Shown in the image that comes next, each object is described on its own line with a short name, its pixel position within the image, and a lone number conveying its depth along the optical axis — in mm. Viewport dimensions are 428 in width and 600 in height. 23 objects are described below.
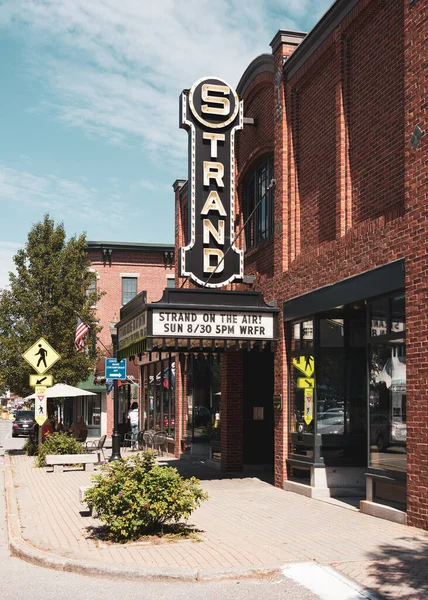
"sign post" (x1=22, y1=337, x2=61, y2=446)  20562
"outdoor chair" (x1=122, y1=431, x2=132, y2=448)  31134
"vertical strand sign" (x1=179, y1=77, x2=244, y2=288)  18172
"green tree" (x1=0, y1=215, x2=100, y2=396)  31203
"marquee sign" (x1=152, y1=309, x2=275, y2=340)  16422
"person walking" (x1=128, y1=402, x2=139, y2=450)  30847
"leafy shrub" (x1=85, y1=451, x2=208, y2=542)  10375
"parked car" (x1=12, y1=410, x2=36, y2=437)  50794
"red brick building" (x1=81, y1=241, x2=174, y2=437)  46800
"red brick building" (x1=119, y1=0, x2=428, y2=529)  12164
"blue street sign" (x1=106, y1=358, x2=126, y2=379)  24156
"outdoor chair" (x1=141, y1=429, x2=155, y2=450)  29123
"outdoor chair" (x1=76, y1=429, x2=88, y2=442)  28328
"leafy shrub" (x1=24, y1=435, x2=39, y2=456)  29070
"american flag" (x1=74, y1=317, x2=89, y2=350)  30172
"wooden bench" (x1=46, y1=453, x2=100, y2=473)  22047
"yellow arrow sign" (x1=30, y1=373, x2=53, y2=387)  20797
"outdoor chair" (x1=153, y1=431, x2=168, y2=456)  28656
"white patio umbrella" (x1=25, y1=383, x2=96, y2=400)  28450
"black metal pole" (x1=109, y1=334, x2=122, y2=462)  22141
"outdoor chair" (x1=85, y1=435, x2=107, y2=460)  26705
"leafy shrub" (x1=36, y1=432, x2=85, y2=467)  23797
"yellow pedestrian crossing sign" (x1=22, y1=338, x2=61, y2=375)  20555
